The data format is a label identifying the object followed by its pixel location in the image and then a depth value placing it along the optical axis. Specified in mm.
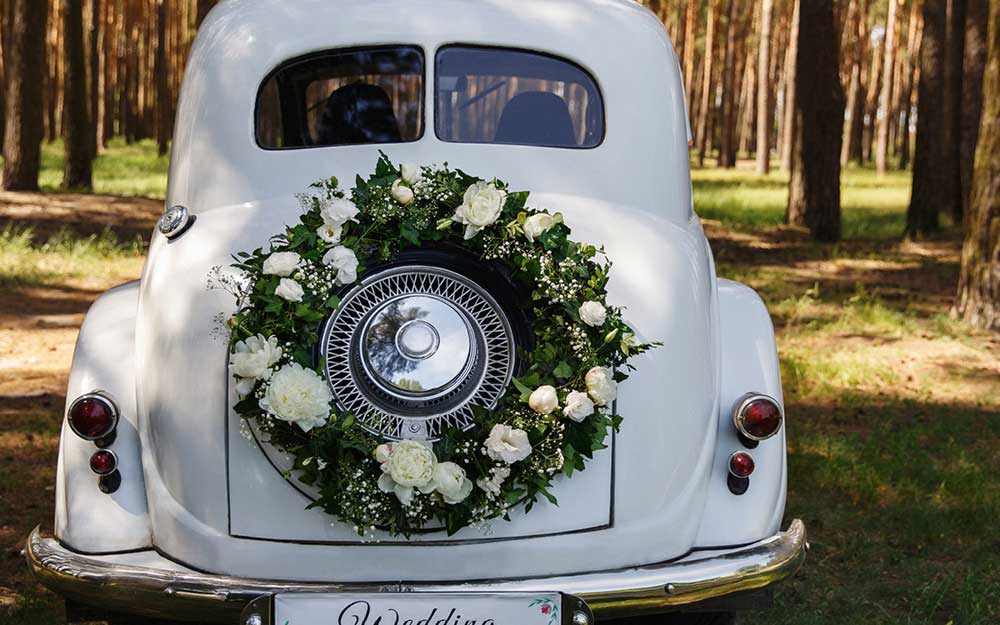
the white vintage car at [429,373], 2895
